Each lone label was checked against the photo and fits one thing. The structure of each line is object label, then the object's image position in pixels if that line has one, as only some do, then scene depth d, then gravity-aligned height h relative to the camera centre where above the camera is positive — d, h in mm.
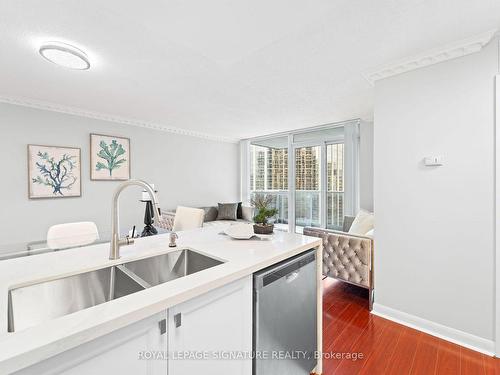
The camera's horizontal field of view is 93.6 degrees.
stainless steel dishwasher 1153 -720
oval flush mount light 1863 +1092
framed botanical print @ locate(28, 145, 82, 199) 3203 +218
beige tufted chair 2434 -783
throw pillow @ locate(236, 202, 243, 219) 5289 -587
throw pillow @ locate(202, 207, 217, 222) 5047 -595
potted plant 1691 -196
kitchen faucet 1103 -131
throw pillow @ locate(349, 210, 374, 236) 2898 -485
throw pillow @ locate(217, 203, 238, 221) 5113 -544
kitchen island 579 -372
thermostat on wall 1976 +209
